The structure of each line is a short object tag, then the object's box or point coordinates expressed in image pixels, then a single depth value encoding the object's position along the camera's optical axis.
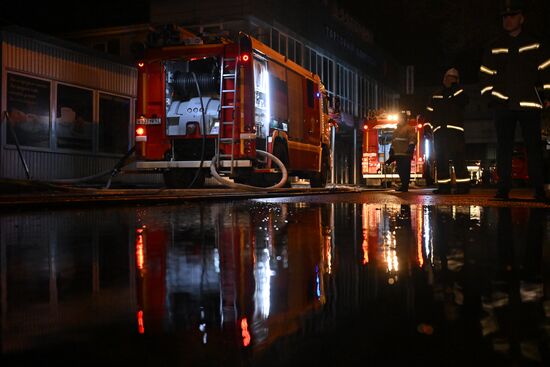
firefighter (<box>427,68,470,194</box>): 11.85
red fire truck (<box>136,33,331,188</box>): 12.34
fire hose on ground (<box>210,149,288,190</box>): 11.28
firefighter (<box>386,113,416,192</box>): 15.04
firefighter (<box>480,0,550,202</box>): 8.23
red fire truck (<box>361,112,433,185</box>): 23.89
